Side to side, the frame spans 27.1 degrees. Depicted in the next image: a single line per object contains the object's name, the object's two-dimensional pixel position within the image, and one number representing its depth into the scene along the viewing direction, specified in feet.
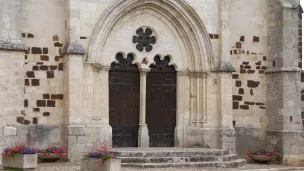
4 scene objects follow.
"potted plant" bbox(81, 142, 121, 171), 43.70
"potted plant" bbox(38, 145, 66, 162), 51.57
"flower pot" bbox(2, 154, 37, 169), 45.06
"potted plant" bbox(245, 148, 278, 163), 58.38
